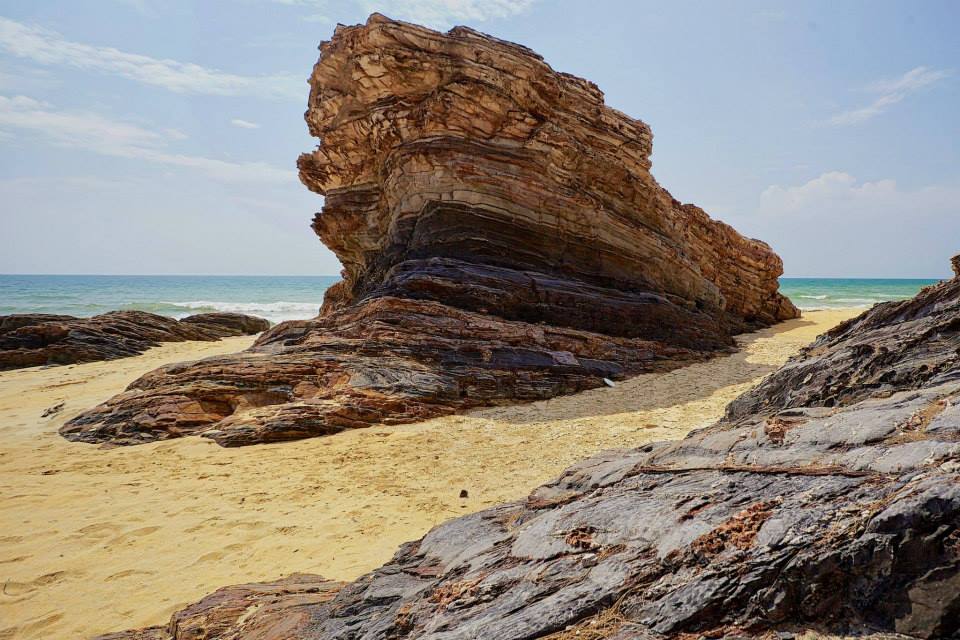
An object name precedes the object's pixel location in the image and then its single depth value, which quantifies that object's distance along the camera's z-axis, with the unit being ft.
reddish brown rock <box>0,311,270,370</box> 59.88
